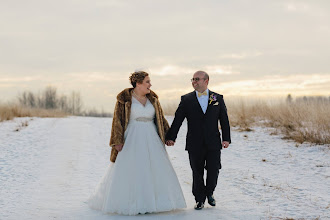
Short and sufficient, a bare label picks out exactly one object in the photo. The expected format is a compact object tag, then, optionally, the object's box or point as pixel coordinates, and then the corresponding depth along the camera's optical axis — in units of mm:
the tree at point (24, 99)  52644
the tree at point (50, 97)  52803
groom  6430
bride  6164
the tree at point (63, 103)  54859
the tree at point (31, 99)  53250
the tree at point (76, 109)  55844
